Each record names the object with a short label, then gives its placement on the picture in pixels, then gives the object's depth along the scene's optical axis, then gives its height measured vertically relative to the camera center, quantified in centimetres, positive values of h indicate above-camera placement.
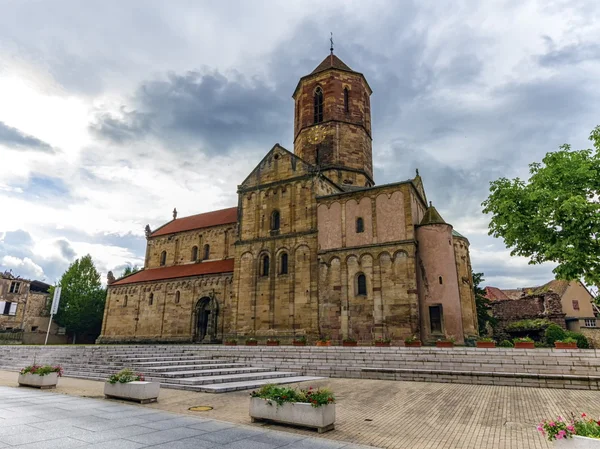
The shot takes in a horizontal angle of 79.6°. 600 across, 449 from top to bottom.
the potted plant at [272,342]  2538 -86
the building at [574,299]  4623 +419
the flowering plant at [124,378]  1127 -149
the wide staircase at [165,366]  1414 -183
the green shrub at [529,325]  3566 +68
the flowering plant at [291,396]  820 -149
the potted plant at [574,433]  507 -142
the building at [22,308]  5412 +304
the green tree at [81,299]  5175 +412
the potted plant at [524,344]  1804 -59
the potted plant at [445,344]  2052 -70
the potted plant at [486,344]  1898 -63
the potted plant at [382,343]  2197 -71
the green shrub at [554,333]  3180 -8
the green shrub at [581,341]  2769 -64
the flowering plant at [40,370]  1346 -152
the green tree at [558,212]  1678 +567
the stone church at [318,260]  2570 +563
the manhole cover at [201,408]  988 -212
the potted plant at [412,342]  2178 -64
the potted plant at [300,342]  2506 -79
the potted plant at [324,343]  2380 -80
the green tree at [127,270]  6553 +1030
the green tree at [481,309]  3688 +223
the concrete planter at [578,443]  498 -151
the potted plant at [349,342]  2369 -73
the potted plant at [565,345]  1727 -59
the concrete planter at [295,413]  791 -183
